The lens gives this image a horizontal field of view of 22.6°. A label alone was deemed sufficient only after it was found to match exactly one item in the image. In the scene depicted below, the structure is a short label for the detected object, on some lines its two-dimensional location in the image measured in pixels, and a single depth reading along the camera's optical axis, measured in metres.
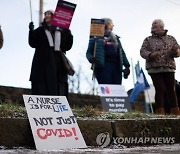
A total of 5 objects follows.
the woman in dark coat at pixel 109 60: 7.31
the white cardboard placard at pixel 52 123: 4.35
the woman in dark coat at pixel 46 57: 6.45
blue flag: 10.05
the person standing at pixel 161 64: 6.61
